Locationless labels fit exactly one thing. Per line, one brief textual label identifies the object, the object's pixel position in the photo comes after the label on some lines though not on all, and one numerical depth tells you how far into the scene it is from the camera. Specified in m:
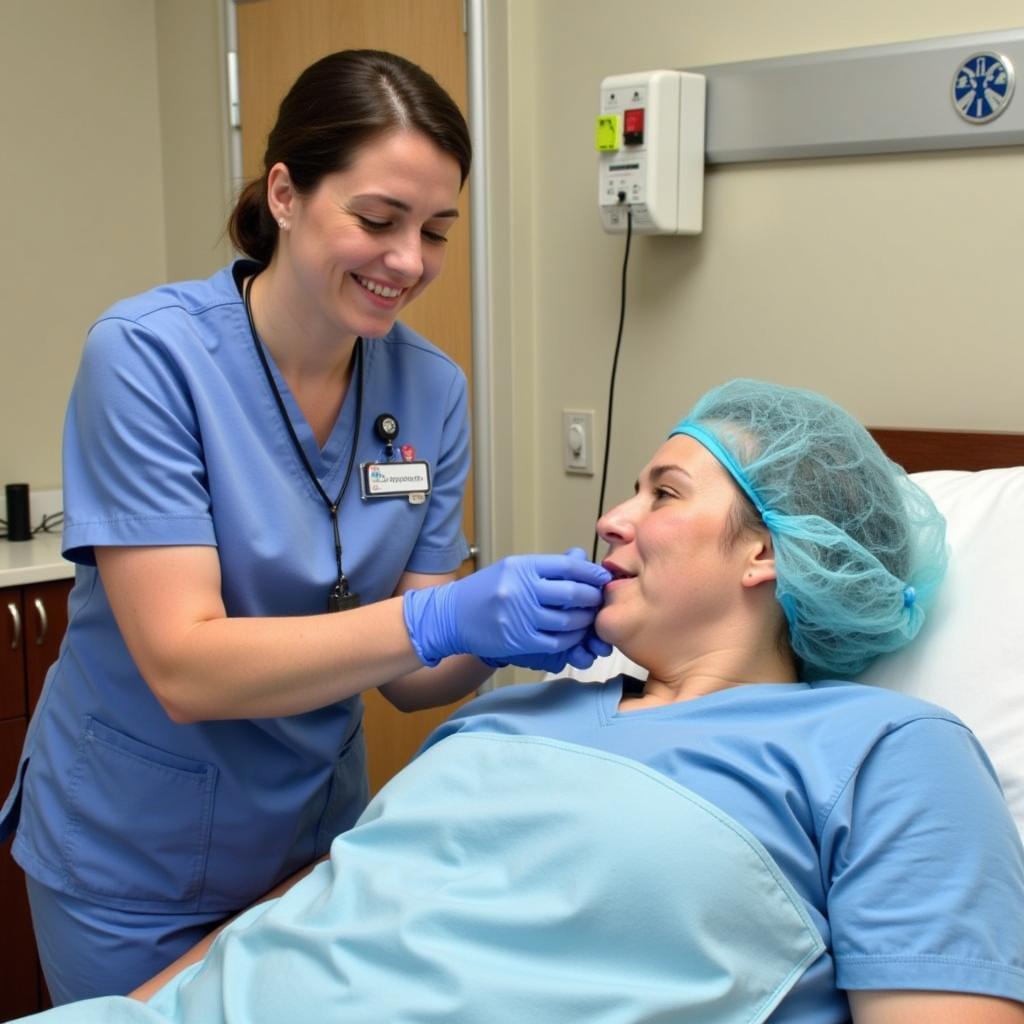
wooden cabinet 2.32
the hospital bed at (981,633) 1.35
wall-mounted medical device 2.03
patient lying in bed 1.08
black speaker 2.65
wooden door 2.48
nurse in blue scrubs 1.31
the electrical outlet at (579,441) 2.38
